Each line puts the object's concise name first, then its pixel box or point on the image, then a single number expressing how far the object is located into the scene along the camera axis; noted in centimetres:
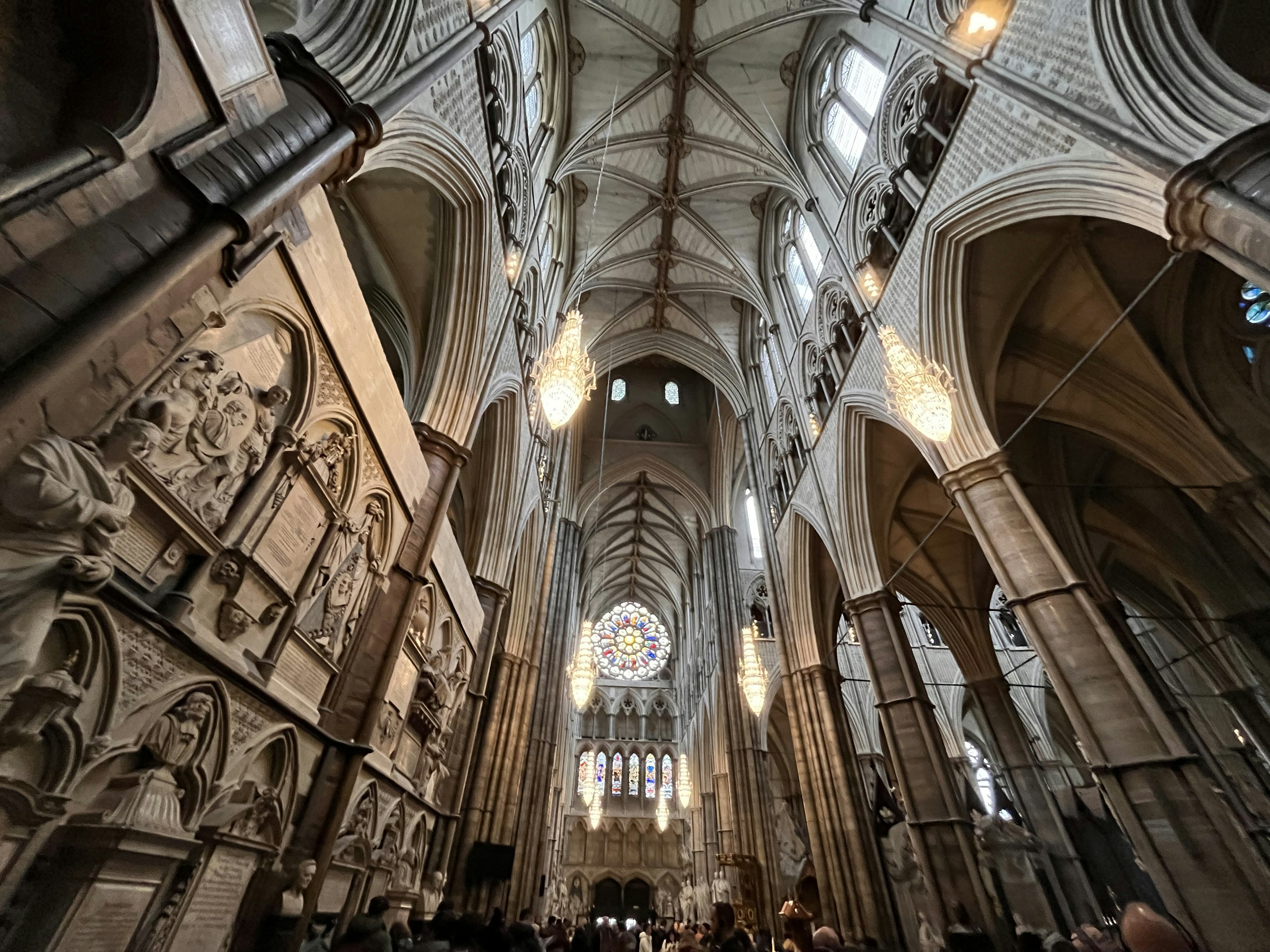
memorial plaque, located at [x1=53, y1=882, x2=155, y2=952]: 247
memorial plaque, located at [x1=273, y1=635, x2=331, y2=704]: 437
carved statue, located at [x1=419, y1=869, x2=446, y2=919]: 729
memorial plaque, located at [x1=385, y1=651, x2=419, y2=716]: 641
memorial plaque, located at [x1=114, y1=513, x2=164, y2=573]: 293
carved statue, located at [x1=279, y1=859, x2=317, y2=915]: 388
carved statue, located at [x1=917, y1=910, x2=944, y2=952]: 776
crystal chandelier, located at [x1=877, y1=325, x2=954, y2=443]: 639
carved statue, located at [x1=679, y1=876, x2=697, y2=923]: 2056
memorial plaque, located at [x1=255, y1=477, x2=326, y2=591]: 407
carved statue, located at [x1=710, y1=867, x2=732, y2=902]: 1619
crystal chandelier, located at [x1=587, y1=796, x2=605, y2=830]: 2423
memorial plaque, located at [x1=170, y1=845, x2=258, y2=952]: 318
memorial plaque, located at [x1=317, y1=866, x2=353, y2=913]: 498
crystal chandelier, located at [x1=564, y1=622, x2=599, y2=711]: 1484
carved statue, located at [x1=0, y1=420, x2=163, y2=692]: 210
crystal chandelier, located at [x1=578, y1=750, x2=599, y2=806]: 2850
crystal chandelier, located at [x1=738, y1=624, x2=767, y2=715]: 1314
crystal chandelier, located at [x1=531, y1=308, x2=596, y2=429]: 757
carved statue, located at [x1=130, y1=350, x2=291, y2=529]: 304
